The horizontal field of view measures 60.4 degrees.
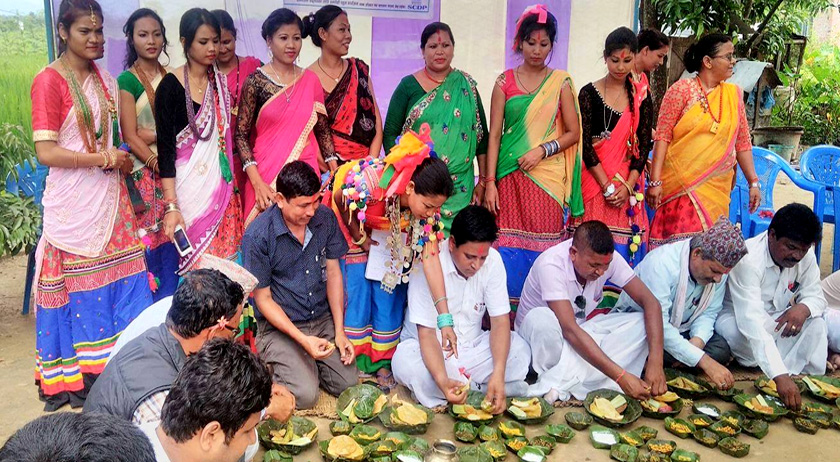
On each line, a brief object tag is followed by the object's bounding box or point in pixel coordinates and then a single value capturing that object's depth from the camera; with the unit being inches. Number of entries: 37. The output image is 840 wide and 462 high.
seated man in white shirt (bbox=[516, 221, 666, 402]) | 140.4
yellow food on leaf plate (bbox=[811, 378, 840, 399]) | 145.3
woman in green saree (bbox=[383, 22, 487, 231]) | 161.0
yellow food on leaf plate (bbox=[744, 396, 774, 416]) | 136.1
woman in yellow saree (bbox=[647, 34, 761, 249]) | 173.9
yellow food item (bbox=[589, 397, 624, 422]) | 132.7
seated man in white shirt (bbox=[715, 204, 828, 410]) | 149.8
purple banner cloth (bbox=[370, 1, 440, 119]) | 191.6
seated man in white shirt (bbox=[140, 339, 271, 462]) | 70.1
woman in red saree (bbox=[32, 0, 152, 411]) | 129.6
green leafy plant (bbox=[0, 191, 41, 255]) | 159.8
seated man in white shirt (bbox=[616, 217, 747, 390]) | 144.3
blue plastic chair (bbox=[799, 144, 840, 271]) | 224.1
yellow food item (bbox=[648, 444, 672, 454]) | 122.8
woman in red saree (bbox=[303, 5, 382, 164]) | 157.5
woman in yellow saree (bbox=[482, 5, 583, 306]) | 166.1
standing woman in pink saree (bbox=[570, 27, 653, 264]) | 170.2
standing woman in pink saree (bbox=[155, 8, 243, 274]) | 144.6
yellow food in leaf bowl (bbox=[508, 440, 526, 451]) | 122.0
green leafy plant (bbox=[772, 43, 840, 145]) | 470.6
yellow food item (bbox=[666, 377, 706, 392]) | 145.0
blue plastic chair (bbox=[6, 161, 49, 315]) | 173.4
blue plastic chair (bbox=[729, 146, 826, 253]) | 206.1
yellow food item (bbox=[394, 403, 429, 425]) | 127.1
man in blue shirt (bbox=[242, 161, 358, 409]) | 136.3
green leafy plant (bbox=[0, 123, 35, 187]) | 164.9
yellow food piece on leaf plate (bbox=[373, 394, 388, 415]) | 134.2
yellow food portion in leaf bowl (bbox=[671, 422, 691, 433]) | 129.7
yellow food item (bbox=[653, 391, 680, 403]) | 140.3
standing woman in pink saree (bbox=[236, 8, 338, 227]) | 152.4
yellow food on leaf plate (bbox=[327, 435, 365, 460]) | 116.0
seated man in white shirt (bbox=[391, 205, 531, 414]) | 136.4
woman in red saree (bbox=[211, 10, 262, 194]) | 157.3
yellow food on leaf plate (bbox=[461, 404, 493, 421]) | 130.4
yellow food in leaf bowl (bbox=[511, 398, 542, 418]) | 133.0
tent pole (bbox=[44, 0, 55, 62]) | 155.3
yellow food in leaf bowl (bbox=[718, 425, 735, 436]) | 129.3
